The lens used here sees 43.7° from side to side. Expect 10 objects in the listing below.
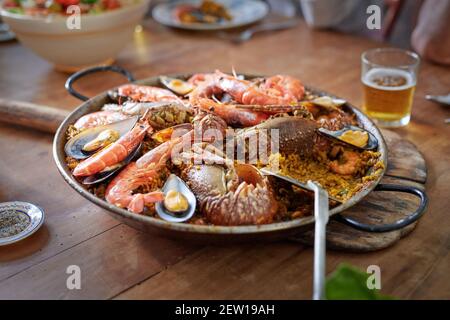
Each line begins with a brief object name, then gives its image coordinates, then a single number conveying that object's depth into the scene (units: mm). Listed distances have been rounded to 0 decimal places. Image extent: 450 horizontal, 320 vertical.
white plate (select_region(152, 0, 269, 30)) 1070
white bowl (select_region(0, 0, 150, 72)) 842
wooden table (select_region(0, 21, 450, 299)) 488
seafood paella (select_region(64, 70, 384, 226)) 513
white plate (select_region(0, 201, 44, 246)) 543
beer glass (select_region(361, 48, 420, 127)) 724
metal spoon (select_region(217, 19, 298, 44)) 1052
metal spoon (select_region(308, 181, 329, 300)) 425
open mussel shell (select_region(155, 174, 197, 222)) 496
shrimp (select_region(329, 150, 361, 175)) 590
